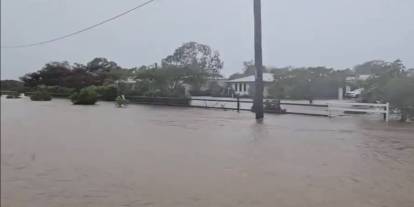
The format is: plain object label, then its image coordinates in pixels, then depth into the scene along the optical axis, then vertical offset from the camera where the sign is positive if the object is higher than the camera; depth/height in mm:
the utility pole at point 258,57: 21281 +2014
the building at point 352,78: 42078 +2115
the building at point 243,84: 46934 +1631
